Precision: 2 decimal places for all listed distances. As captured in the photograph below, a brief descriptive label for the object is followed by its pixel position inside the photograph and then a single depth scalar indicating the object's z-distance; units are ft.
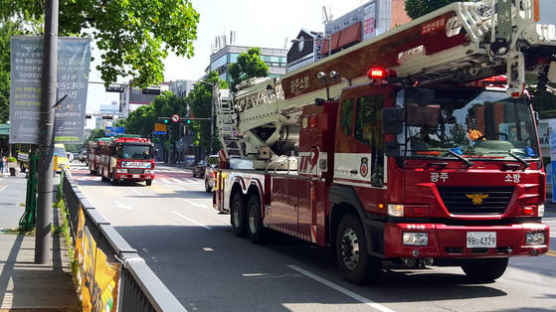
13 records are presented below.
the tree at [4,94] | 97.09
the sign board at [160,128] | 315.27
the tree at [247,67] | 177.78
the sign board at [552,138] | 103.35
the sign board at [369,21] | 192.44
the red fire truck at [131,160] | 114.62
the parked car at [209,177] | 98.50
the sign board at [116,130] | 436.76
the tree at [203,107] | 219.82
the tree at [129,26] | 39.65
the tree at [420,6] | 98.22
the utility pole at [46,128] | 29.32
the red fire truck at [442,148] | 23.50
